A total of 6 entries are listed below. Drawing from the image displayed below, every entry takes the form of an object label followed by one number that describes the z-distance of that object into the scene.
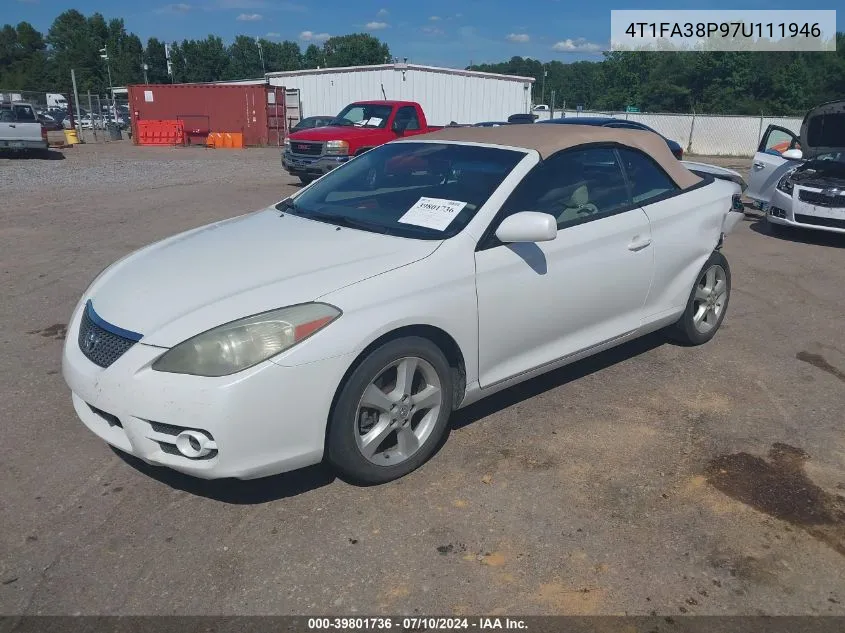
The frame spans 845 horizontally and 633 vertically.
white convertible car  2.88
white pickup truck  21.08
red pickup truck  14.47
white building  36.94
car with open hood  9.23
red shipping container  31.73
